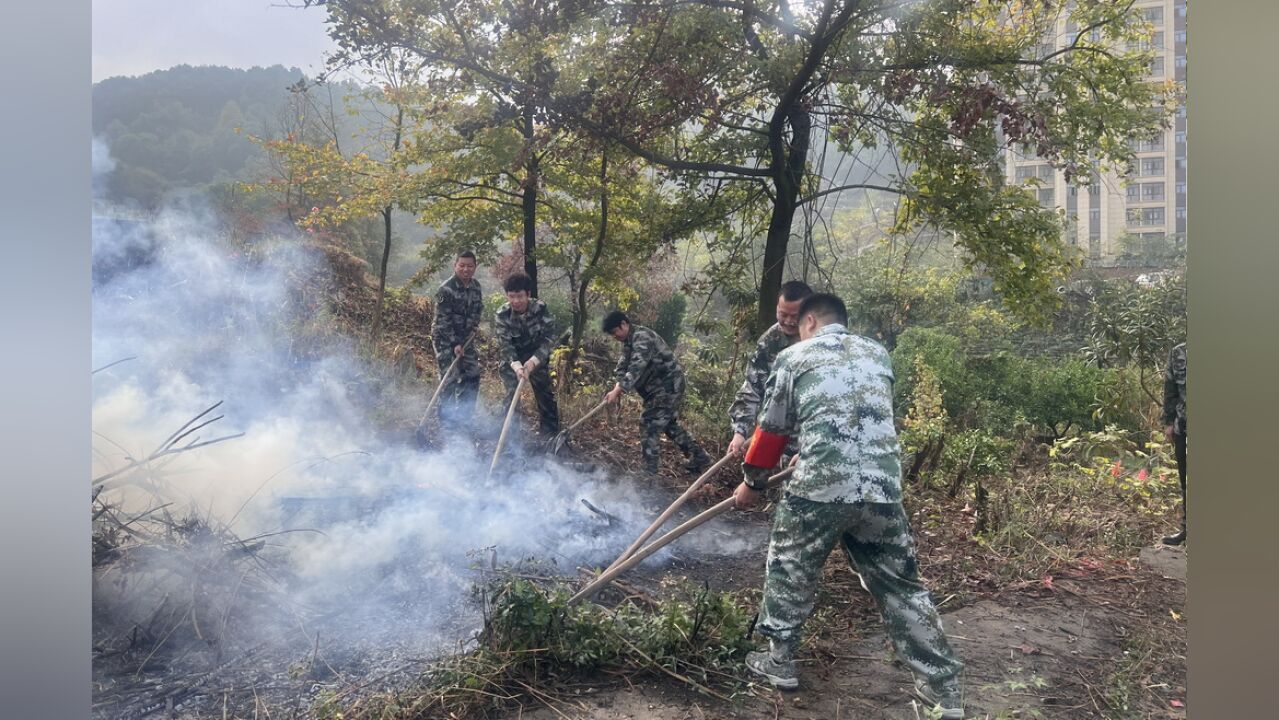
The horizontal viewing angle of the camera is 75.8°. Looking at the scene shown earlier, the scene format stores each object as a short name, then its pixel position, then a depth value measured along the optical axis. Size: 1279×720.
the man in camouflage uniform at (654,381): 4.90
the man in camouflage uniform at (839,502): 3.72
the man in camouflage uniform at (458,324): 4.79
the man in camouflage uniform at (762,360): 4.73
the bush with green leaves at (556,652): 3.79
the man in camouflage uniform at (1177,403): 4.24
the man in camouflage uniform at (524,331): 4.84
